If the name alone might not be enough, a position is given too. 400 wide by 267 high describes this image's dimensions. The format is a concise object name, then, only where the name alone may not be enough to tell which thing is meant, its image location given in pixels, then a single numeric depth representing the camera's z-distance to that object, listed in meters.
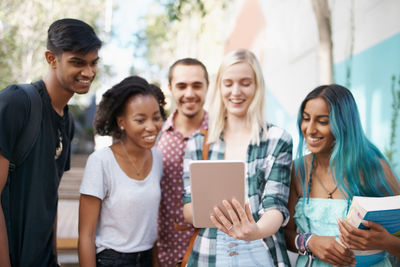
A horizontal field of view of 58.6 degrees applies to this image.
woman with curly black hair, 2.11
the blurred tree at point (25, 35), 10.91
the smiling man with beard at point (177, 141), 2.71
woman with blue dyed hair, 2.05
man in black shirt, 1.83
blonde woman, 1.86
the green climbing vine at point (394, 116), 3.40
